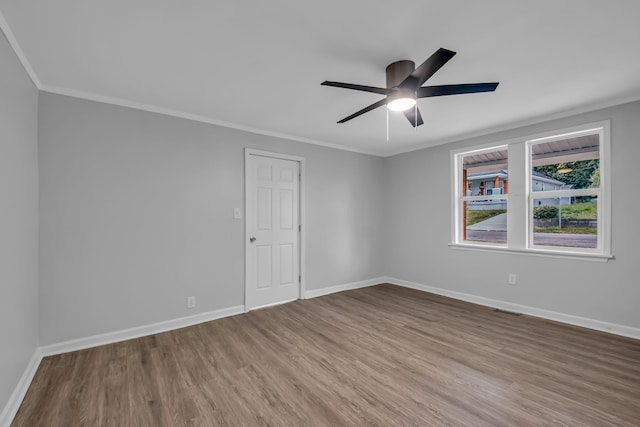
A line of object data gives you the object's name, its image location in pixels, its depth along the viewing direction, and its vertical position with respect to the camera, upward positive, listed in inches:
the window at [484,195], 161.9 +10.1
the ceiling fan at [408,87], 80.0 +36.5
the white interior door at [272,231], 155.3 -10.4
